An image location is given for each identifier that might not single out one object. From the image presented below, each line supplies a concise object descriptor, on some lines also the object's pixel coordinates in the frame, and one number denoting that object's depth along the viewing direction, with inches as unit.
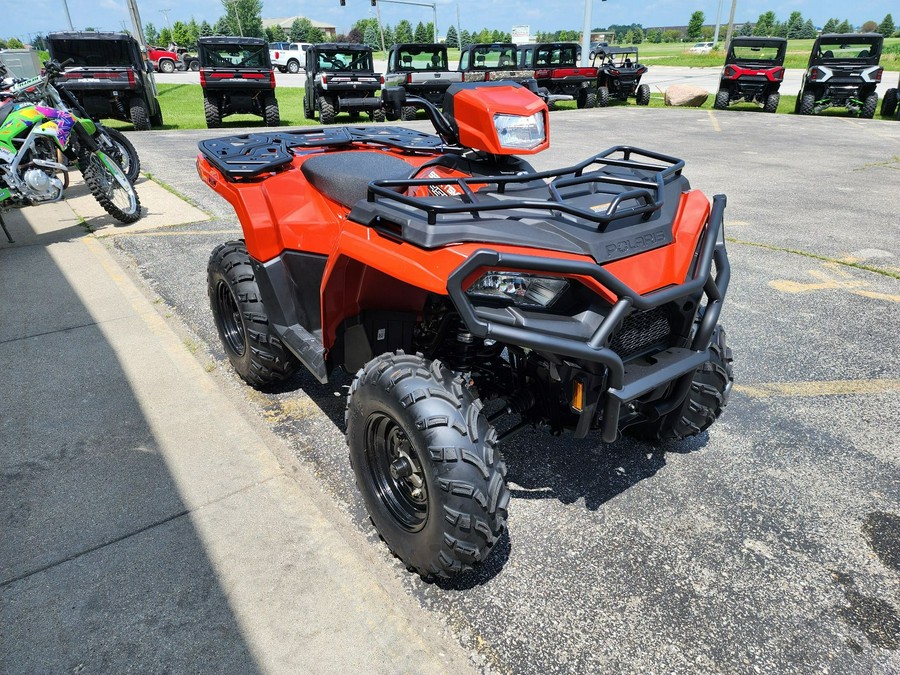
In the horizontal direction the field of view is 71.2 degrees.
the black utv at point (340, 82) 617.3
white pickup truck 1644.9
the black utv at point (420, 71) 653.3
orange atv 74.1
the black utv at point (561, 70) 786.2
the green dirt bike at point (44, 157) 230.7
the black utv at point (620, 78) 862.5
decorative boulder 839.1
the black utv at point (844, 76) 674.2
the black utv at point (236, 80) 582.6
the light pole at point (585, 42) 940.6
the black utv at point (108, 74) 518.0
